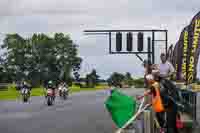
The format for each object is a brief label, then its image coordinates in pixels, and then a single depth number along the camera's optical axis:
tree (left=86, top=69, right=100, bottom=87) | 147.77
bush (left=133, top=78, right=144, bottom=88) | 153.25
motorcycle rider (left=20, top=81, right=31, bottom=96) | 45.88
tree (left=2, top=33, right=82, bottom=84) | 143.75
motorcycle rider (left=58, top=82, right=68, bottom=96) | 52.41
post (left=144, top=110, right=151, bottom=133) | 12.67
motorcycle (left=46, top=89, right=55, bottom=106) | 37.12
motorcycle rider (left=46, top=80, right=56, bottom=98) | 37.68
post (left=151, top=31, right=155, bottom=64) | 34.51
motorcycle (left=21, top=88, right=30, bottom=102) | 45.23
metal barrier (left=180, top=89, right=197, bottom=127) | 15.11
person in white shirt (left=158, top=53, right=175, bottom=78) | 15.23
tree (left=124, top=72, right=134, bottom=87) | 169.48
